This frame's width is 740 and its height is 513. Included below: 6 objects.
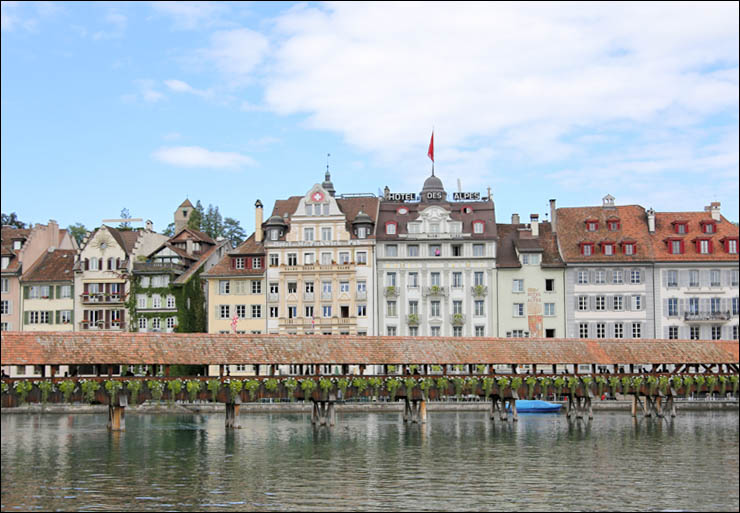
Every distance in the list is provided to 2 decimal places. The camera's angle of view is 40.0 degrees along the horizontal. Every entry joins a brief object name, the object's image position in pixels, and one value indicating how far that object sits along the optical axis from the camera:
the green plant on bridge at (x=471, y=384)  53.78
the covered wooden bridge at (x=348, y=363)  46.47
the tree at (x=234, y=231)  110.06
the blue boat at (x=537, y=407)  68.75
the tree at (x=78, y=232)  109.57
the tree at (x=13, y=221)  103.12
